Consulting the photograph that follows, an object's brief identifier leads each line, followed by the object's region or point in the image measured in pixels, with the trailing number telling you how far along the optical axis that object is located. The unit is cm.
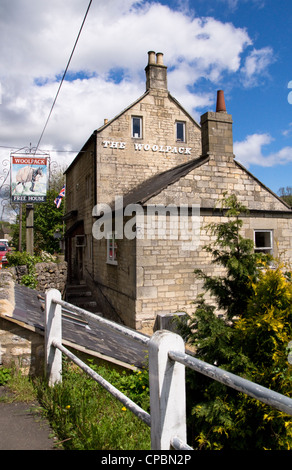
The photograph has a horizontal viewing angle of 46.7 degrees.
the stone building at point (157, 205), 1088
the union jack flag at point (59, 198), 2245
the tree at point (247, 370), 343
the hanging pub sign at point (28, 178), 1365
